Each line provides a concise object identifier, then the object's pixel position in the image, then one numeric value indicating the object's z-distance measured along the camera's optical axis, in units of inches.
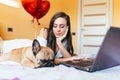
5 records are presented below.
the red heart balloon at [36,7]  129.4
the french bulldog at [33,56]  43.7
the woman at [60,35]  63.3
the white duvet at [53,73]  29.7
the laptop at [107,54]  32.2
